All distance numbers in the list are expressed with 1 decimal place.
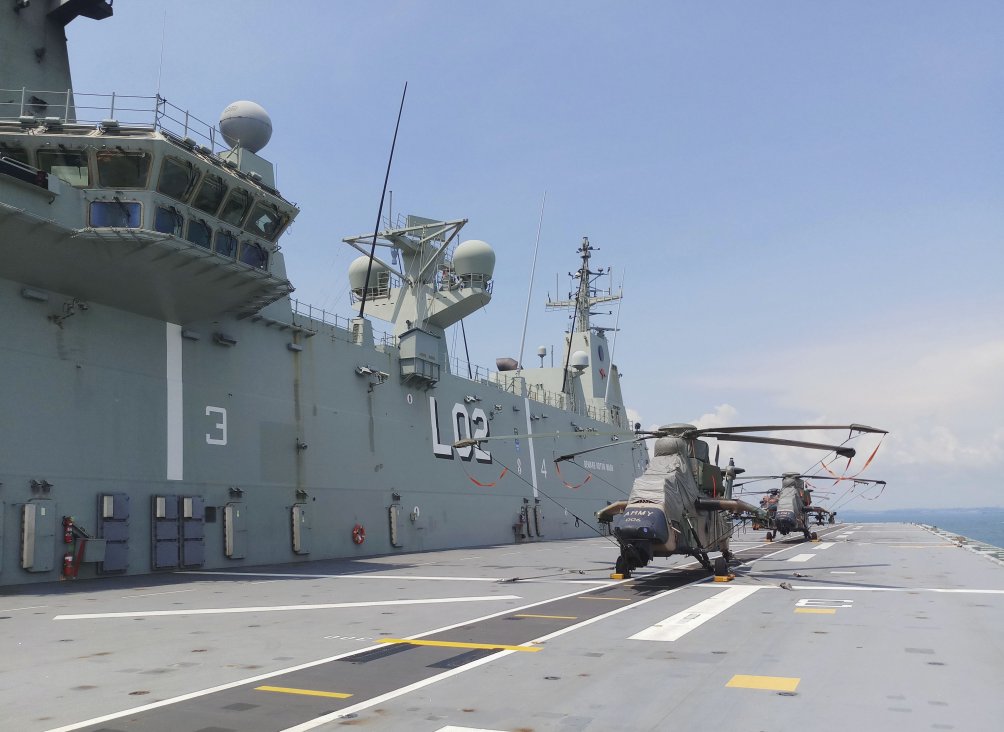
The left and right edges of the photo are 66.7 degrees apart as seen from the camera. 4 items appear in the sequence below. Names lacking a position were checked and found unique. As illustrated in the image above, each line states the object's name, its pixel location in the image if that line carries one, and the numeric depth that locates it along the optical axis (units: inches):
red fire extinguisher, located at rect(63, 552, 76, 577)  578.9
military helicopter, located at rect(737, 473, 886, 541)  1184.2
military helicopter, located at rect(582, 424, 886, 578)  526.9
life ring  879.7
